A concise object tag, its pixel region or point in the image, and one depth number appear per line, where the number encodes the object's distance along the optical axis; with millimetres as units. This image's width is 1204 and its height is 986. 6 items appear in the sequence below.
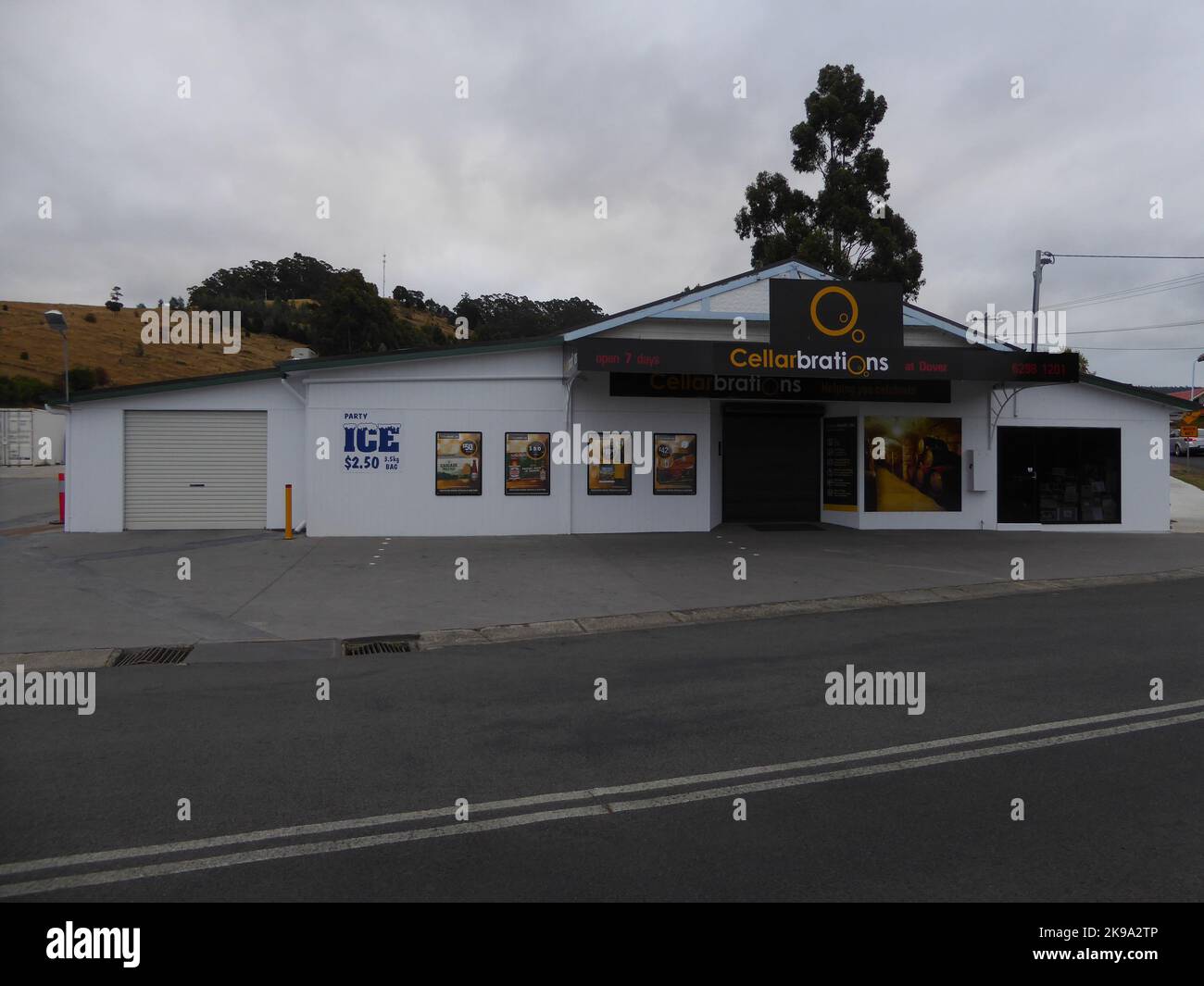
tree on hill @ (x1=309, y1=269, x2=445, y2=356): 58531
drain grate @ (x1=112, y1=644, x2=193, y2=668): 8477
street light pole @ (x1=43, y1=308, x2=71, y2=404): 20825
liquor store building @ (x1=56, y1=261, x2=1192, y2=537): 17203
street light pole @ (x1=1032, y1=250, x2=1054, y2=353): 29172
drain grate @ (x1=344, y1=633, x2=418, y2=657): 8992
